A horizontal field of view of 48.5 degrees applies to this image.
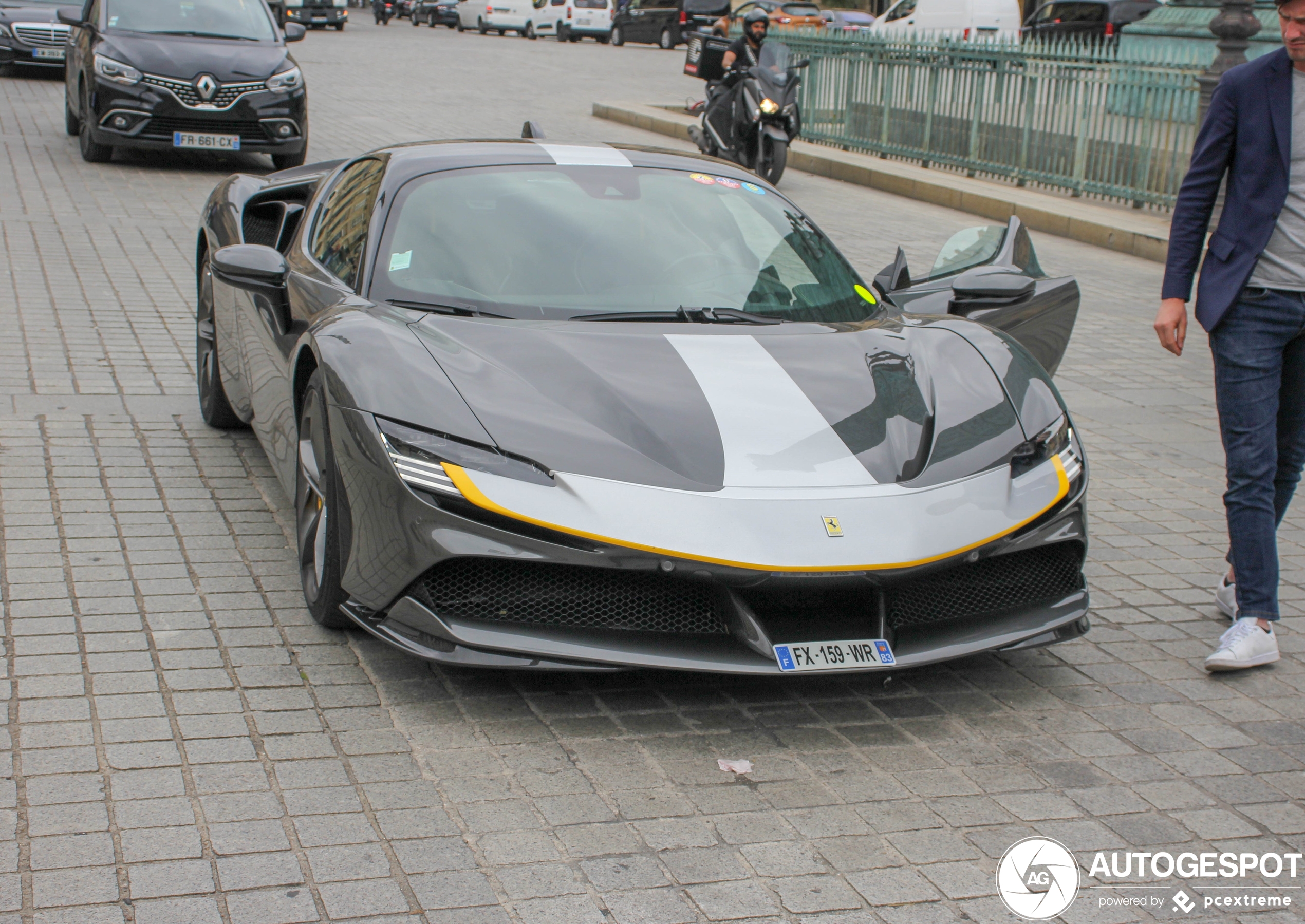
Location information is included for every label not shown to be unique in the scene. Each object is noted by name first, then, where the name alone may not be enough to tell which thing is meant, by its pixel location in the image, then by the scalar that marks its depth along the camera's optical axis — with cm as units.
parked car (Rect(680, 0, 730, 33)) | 1742
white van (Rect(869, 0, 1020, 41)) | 2527
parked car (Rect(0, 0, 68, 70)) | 1980
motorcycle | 1444
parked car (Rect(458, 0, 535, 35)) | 4378
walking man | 398
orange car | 3519
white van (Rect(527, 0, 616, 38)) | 4266
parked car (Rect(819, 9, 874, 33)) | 3691
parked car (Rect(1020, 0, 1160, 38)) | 2631
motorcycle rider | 1480
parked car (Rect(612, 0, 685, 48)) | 4088
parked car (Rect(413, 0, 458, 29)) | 4828
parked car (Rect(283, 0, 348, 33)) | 4144
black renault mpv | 1276
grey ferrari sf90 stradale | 337
